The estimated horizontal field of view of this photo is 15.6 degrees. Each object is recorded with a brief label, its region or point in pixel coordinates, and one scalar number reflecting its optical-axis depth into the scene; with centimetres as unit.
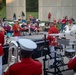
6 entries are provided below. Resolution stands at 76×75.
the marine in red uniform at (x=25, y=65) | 381
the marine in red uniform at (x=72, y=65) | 429
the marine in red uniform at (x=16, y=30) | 1841
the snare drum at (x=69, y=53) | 859
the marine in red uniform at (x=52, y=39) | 1101
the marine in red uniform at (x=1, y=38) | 803
